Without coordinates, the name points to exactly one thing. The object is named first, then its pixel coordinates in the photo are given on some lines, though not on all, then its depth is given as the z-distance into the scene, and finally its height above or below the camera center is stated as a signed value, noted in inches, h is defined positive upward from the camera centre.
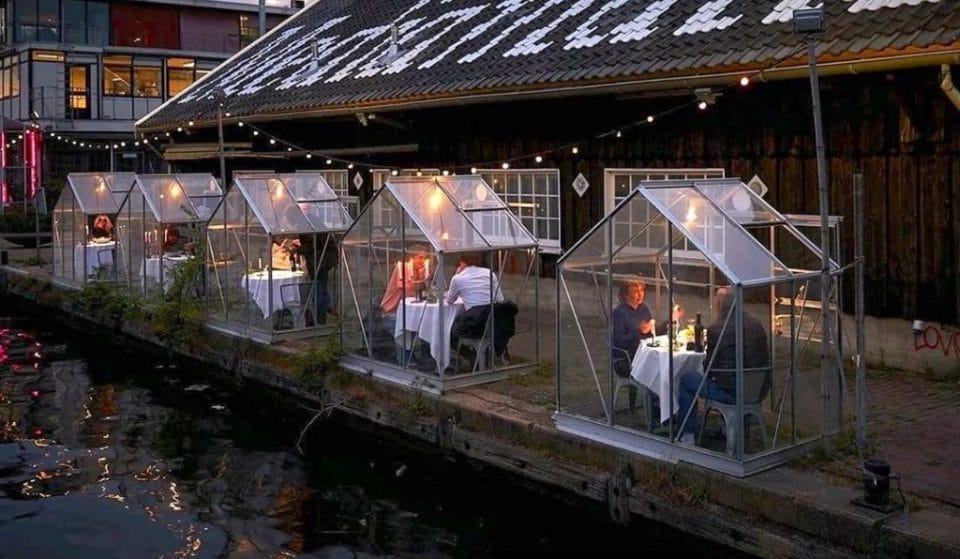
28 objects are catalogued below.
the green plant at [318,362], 500.4 -34.9
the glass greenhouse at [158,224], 722.8 +45.4
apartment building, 1642.5 +360.3
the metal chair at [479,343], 458.9 -24.9
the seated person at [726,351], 326.0 -21.5
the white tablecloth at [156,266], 702.5 +15.8
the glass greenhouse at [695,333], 328.2 -16.7
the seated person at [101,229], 822.5 +47.4
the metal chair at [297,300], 573.6 -6.5
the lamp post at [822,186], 307.6 +27.9
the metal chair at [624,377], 364.8 -32.1
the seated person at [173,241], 729.0 +32.7
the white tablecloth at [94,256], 809.5 +26.2
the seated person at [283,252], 576.7 +19.5
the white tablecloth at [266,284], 571.2 +2.2
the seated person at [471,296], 458.0 -4.5
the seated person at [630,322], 366.0 -13.4
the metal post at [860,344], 314.4 -19.6
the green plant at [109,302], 707.4 -7.8
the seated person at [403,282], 470.9 +1.9
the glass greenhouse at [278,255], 573.9 +17.9
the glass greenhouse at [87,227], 810.8 +49.8
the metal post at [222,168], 700.0 +78.7
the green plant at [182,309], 623.5 -11.9
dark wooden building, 421.7 +90.7
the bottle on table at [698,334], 346.0 -17.0
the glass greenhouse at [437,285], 458.3 +0.2
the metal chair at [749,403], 324.2 -37.6
